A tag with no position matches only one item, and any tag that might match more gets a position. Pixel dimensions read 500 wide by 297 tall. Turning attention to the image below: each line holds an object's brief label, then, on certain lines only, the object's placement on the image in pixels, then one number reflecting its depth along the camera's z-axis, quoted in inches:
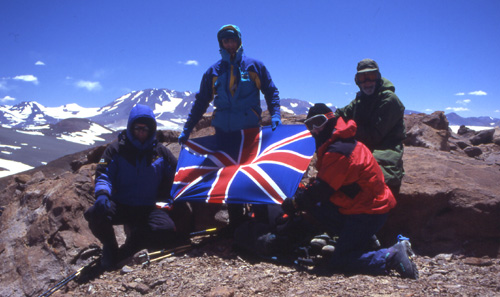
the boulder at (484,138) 626.2
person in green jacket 200.0
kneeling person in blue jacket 196.4
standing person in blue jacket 210.2
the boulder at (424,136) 369.4
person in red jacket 154.5
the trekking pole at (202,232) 224.2
